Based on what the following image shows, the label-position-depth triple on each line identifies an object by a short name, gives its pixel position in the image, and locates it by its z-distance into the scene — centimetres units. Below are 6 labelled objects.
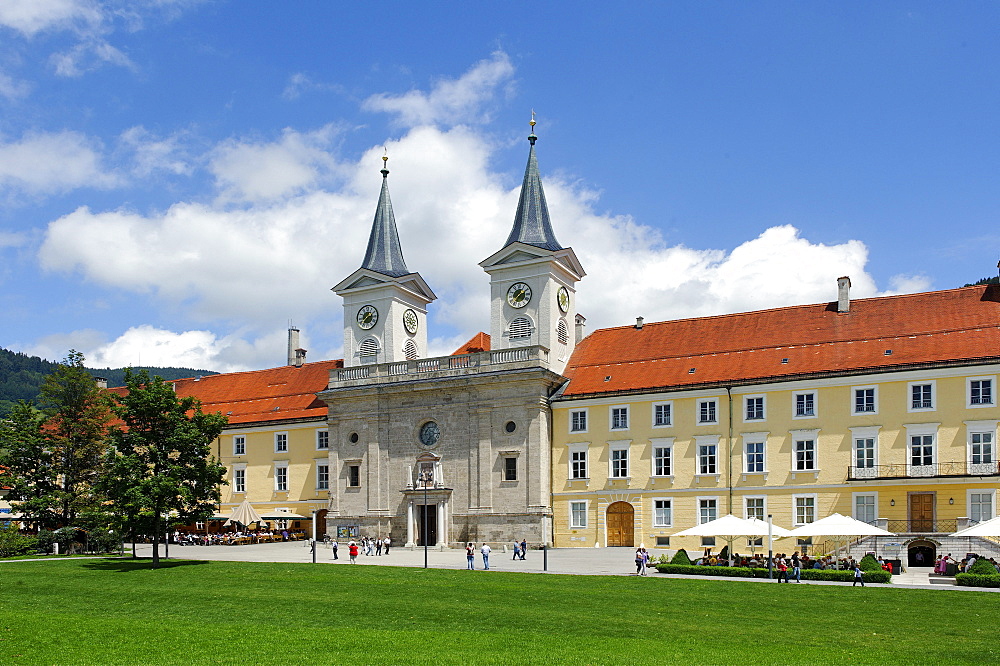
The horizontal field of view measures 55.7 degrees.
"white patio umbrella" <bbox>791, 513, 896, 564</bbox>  3825
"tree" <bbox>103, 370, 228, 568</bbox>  4638
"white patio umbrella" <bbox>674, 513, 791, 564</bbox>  3947
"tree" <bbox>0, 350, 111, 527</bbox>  5612
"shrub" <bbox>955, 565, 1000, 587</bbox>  3381
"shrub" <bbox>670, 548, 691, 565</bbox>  4084
